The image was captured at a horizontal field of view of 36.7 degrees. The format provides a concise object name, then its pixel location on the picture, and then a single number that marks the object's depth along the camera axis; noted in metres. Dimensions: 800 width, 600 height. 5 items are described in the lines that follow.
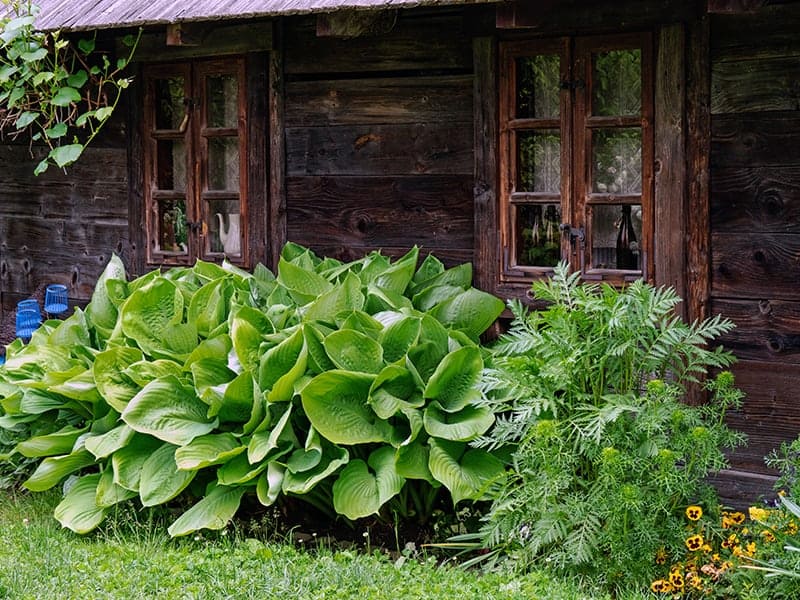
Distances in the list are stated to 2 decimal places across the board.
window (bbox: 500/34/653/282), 5.78
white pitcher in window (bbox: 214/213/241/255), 7.32
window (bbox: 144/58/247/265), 7.25
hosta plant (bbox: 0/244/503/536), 5.45
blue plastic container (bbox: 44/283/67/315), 8.05
